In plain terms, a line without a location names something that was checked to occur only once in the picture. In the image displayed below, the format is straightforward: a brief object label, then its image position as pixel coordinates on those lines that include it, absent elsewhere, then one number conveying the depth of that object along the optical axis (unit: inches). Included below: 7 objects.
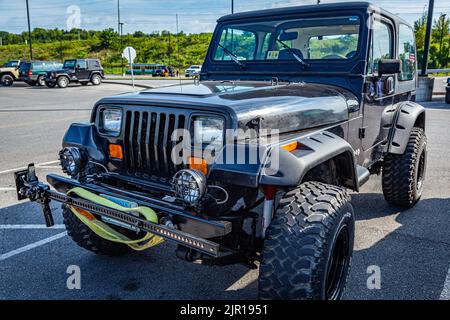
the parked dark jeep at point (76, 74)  1011.3
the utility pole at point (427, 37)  553.4
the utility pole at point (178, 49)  2381.2
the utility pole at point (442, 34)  1411.9
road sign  639.8
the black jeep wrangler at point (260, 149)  86.0
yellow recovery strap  96.6
